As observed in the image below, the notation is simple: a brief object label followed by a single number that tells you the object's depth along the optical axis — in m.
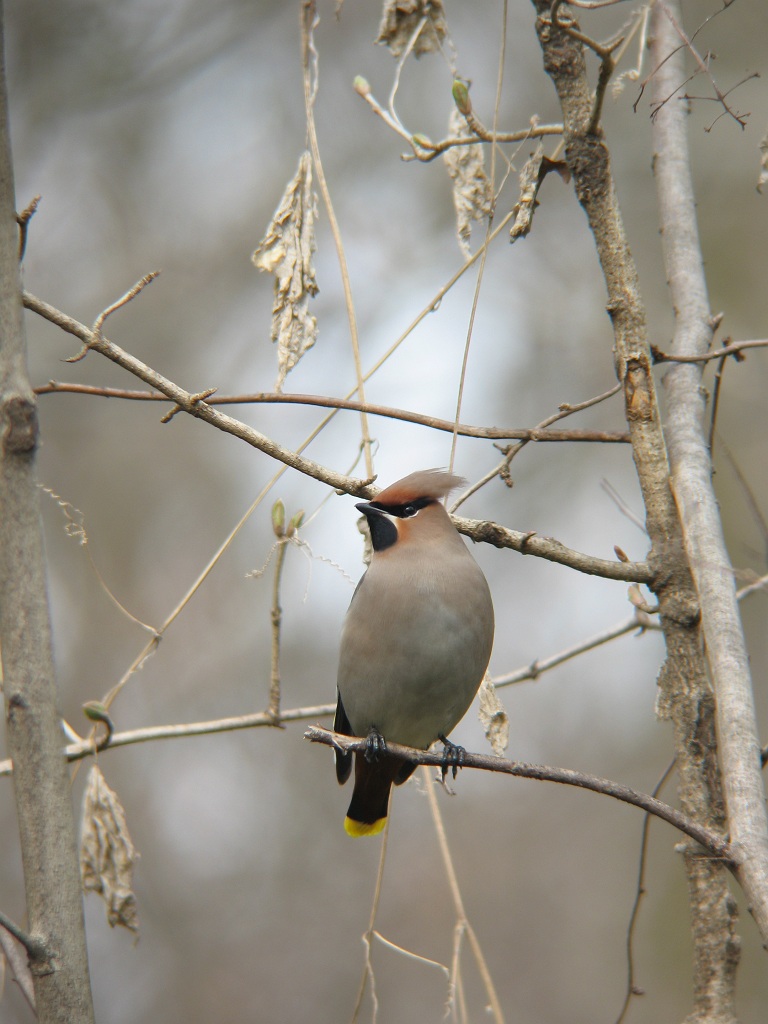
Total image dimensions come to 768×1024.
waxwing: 7.08
